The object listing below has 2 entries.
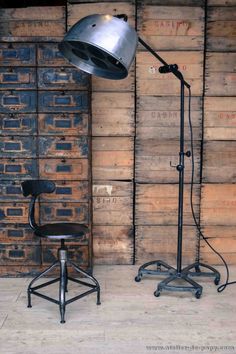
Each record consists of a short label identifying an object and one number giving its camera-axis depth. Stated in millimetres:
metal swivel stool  2421
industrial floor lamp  1813
